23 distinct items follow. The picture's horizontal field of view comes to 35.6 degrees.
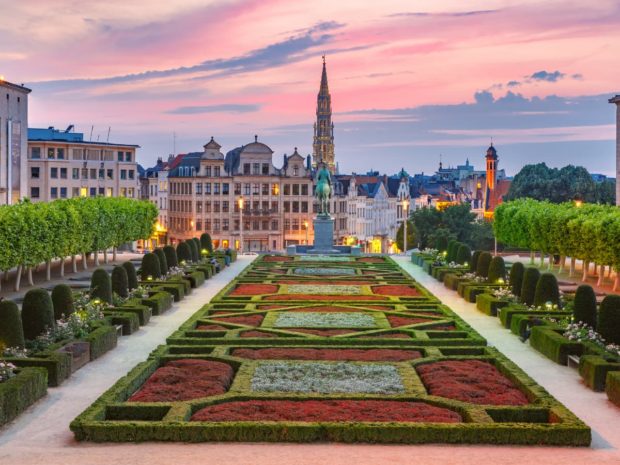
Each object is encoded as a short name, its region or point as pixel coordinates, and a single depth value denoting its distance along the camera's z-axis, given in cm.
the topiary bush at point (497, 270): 5066
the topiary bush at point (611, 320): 2995
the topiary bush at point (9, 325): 2778
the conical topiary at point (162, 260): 5449
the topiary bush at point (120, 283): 4238
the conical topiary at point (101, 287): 3934
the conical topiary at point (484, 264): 5338
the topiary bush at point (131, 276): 4506
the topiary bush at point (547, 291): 3934
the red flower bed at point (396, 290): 4958
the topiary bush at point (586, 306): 3275
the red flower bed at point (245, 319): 3775
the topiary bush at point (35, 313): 3044
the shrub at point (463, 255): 6328
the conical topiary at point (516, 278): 4444
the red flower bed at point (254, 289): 4975
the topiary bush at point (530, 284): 4134
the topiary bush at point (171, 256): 5906
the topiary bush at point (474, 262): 5662
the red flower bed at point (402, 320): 3766
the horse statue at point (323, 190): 7975
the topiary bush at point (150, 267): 5194
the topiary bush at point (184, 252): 6438
